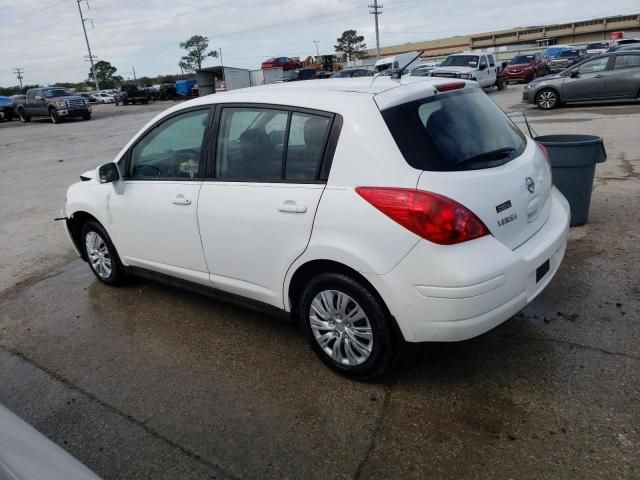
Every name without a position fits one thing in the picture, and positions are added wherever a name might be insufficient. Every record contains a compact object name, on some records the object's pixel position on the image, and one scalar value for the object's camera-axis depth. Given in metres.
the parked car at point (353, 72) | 28.07
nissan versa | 2.66
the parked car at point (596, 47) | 39.89
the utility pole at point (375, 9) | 63.57
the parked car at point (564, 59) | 33.12
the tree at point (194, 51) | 104.62
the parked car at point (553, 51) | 39.86
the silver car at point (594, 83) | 15.67
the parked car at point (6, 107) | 35.12
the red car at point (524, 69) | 29.94
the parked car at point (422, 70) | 23.02
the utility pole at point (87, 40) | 65.00
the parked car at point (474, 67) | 22.72
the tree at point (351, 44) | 100.79
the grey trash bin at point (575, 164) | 4.94
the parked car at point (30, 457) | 1.64
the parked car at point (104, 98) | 56.44
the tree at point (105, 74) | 94.19
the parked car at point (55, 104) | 28.94
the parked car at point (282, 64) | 49.03
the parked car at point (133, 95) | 44.72
